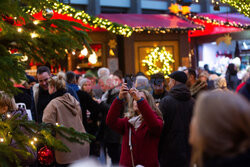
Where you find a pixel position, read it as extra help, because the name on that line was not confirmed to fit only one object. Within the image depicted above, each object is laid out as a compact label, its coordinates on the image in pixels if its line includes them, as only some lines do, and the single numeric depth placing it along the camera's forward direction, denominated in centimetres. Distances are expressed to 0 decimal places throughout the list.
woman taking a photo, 596
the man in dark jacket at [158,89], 898
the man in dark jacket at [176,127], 690
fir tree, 382
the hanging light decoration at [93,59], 1976
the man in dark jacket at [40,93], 840
